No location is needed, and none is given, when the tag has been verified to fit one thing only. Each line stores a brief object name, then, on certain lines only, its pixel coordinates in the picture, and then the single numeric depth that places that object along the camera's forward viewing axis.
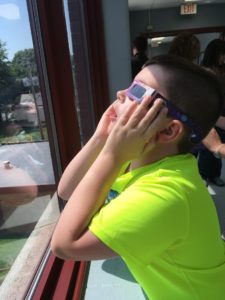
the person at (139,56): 3.85
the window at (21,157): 1.36
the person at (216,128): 2.43
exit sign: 8.71
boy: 0.67
